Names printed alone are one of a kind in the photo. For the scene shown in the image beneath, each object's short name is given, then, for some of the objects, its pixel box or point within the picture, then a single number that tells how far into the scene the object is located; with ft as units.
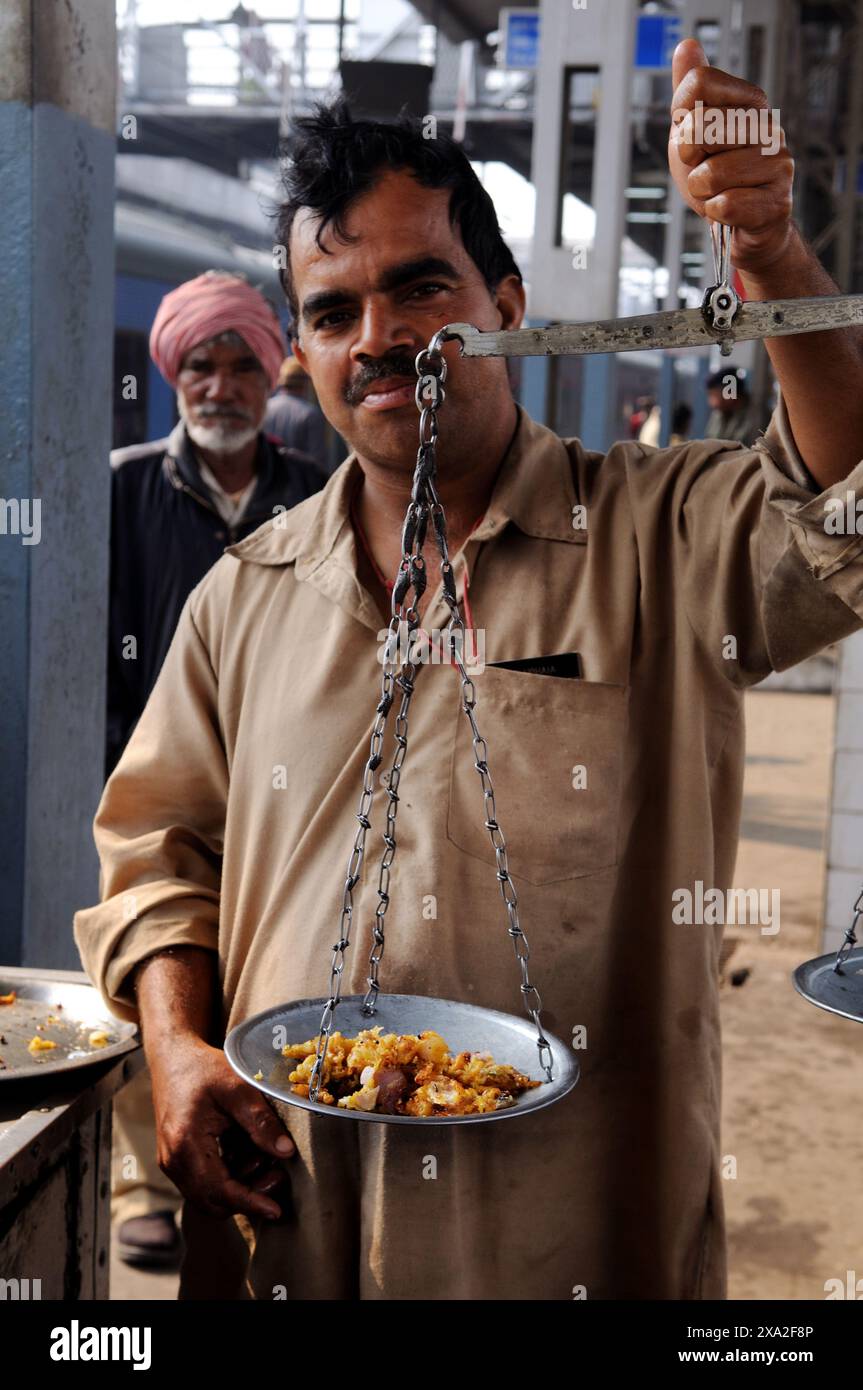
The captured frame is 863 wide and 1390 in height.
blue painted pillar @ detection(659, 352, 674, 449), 58.08
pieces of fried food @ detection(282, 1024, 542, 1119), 5.44
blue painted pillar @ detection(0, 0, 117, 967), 8.68
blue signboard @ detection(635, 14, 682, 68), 38.04
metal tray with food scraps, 6.35
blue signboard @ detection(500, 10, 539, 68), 37.99
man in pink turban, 12.44
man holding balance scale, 5.98
